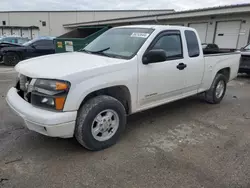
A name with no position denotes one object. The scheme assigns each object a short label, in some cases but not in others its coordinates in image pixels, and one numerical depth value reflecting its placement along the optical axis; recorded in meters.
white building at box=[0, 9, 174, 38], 45.19
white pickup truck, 2.66
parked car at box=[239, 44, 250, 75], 9.32
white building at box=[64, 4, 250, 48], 13.12
